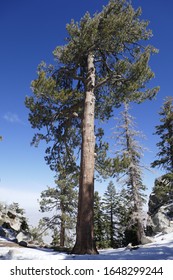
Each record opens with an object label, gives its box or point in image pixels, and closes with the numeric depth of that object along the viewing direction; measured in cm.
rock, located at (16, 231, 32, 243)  1208
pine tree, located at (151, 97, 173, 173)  1847
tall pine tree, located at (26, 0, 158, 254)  968
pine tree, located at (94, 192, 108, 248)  3126
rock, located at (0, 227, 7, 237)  1368
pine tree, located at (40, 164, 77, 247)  2041
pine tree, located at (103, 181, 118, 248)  3232
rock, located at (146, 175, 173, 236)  1846
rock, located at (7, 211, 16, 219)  1827
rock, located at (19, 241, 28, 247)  1100
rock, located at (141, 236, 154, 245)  1145
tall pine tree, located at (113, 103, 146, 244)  1842
